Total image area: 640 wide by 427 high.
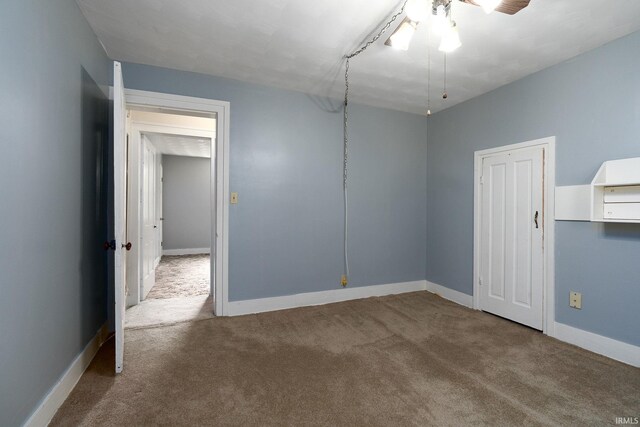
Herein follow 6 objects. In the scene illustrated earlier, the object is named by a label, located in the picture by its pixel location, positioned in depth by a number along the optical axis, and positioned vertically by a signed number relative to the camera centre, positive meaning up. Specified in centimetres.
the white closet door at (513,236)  285 -24
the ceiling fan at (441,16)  154 +110
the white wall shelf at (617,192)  212 +16
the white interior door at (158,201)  562 +19
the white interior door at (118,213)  196 -2
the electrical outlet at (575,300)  252 -75
